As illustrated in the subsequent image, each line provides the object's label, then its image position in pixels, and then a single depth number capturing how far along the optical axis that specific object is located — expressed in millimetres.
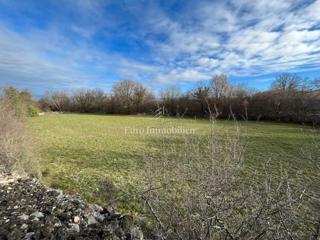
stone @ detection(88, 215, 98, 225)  3239
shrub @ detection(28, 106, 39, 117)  31825
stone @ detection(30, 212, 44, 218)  3187
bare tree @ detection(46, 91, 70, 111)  55000
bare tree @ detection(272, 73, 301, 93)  35938
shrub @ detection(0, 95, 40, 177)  5804
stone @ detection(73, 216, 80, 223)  3193
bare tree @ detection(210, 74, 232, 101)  28719
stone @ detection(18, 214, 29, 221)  3072
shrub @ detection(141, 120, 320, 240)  2287
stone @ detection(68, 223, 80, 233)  2953
